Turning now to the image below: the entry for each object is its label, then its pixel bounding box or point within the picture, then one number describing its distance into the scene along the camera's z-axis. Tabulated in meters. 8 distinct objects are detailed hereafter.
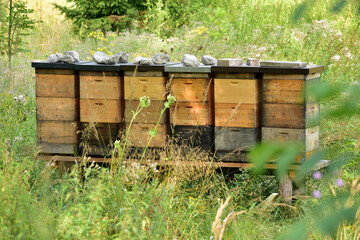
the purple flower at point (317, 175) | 7.91
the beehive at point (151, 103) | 8.43
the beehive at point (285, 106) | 7.76
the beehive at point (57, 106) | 8.75
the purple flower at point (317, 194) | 7.15
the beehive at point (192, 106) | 8.24
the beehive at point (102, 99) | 8.54
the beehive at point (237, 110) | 8.03
